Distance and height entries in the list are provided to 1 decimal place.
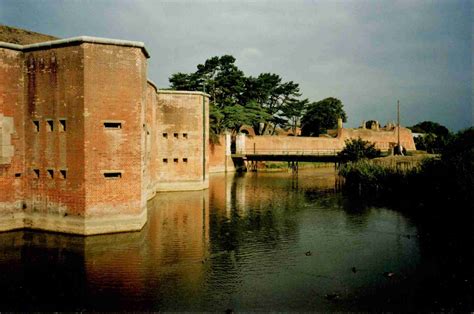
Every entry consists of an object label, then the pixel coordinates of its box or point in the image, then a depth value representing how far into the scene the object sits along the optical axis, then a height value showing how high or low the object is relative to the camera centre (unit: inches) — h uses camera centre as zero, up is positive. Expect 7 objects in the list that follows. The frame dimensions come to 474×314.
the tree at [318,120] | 2536.9 +236.2
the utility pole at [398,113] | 1538.6 +169.5
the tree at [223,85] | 1595.7 +300.4
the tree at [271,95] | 1839.3 +304.1
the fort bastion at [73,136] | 494.0 +28.0
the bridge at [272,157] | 1303.5 -2.7
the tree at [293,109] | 1943.9 +235.8
